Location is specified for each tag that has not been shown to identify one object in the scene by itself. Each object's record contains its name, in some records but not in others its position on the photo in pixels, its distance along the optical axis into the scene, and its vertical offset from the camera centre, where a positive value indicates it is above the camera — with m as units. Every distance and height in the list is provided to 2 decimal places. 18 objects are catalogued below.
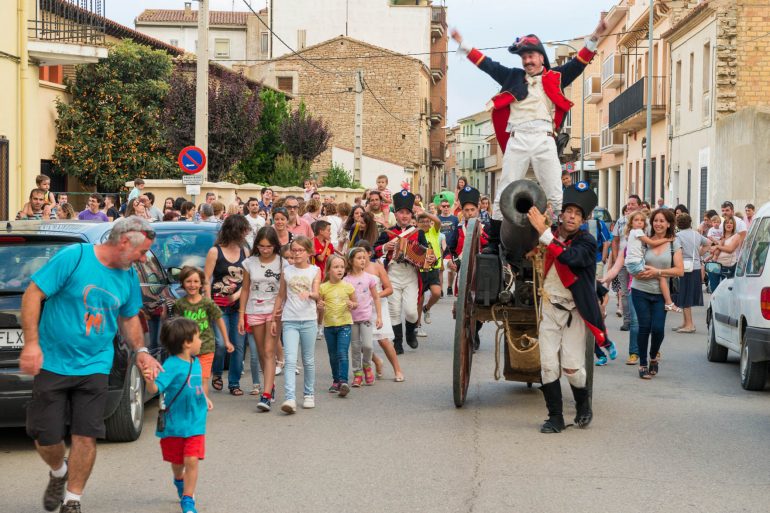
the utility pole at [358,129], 45.53 +2.94
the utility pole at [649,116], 38.97 +3.24
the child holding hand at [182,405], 6.49 -1.13
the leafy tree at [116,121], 33.03 +2.36
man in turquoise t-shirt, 6.19 -0.79
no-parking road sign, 22.53 +0.82
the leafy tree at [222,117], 37.06 +2.81
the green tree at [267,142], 48.06 +2.58
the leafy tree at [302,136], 50.88 +2.99
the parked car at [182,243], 12.01 -0.42
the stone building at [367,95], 68.94 +6.66
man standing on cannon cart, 9.24 +0.80
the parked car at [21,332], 7.83 -0.86
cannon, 9.00 -0.75
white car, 10.70 -0.97
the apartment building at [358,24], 72.75 +11.36
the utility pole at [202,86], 23.22 +2.32
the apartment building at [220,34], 82.25 +11.90
